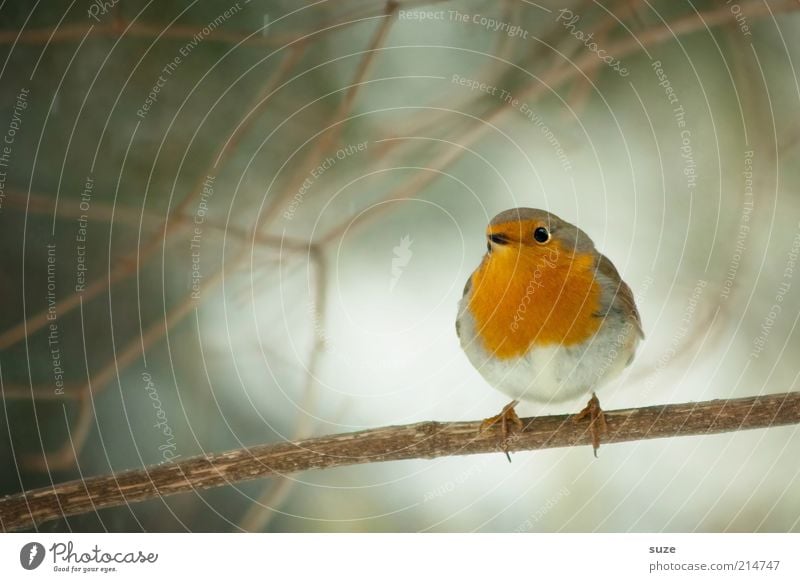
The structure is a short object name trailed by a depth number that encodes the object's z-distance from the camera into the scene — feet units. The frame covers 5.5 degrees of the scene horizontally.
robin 11.55
